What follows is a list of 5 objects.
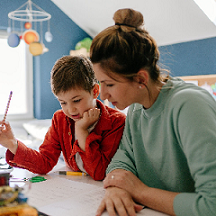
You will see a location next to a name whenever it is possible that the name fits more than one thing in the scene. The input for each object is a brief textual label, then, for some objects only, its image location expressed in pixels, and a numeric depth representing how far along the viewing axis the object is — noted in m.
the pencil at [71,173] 1.02
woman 0.59
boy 0.99
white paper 0.65
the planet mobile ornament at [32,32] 2.03
